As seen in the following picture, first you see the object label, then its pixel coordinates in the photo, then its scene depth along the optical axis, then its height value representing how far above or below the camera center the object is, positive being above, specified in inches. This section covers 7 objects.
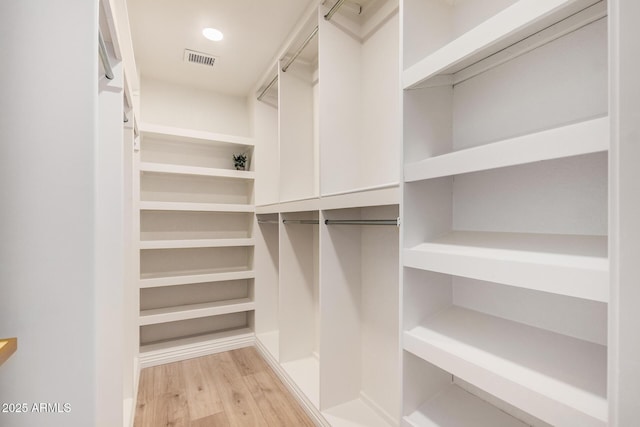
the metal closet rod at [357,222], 53.4 -1.8
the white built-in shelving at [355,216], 64.8 -0.6
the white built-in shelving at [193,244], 101.1 -10.4
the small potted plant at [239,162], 118.3 +20.5
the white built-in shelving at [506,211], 28.0 +0.2
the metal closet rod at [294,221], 80.2 -2.2
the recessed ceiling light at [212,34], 81.8 +50.3
